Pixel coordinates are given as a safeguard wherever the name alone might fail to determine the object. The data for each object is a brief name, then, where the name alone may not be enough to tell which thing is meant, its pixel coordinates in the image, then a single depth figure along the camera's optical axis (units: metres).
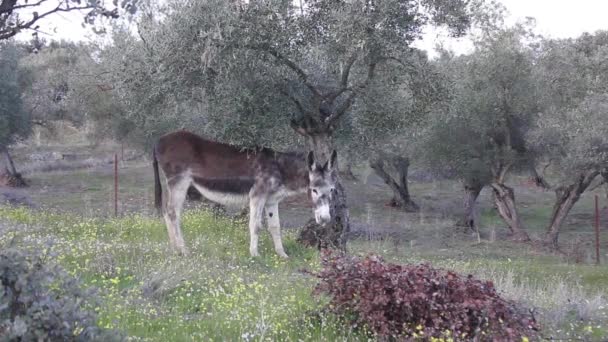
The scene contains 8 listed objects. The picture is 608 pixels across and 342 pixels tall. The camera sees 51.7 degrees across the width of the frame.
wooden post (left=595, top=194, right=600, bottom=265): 19.28
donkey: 12.20
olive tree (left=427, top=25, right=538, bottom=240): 22.66
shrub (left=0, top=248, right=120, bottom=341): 3.44
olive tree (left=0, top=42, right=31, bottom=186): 26.66
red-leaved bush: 5.62
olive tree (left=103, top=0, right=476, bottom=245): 11.15
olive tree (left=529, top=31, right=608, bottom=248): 18.94
